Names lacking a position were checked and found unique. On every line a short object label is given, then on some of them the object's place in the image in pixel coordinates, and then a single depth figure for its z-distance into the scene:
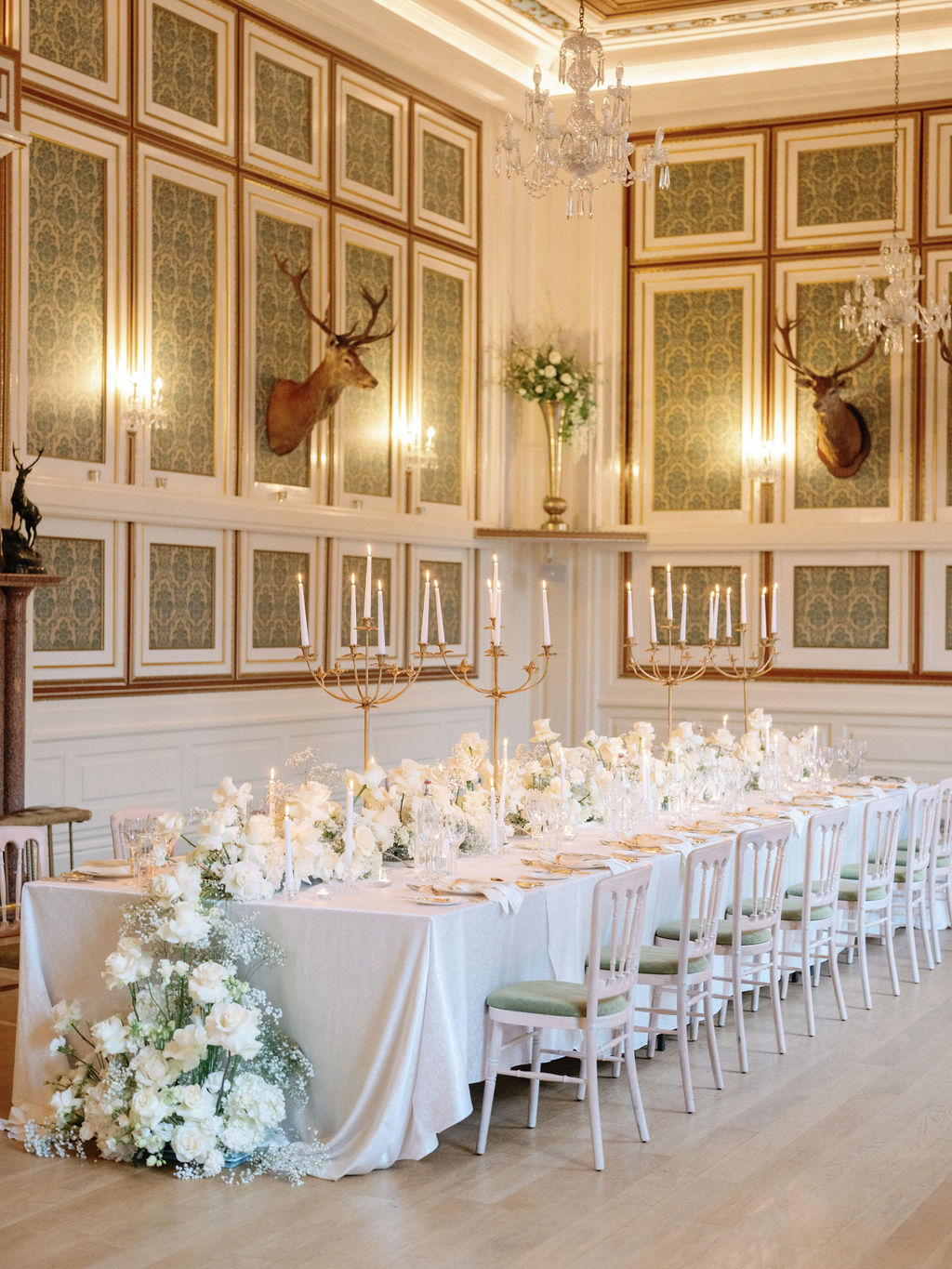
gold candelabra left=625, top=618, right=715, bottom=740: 11.48
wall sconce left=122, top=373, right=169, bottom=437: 8.43
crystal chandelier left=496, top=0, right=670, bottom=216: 6.70
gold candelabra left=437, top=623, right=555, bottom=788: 5.71
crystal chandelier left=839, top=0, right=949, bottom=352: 8.92
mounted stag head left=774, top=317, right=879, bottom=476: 10.86
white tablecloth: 4.86
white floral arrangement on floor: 4.80
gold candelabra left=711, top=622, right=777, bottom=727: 11.13
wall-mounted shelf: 11.26
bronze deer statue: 7.53
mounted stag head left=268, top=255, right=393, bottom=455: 9.35
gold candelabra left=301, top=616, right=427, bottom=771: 10.02
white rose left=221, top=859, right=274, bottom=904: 5.04
